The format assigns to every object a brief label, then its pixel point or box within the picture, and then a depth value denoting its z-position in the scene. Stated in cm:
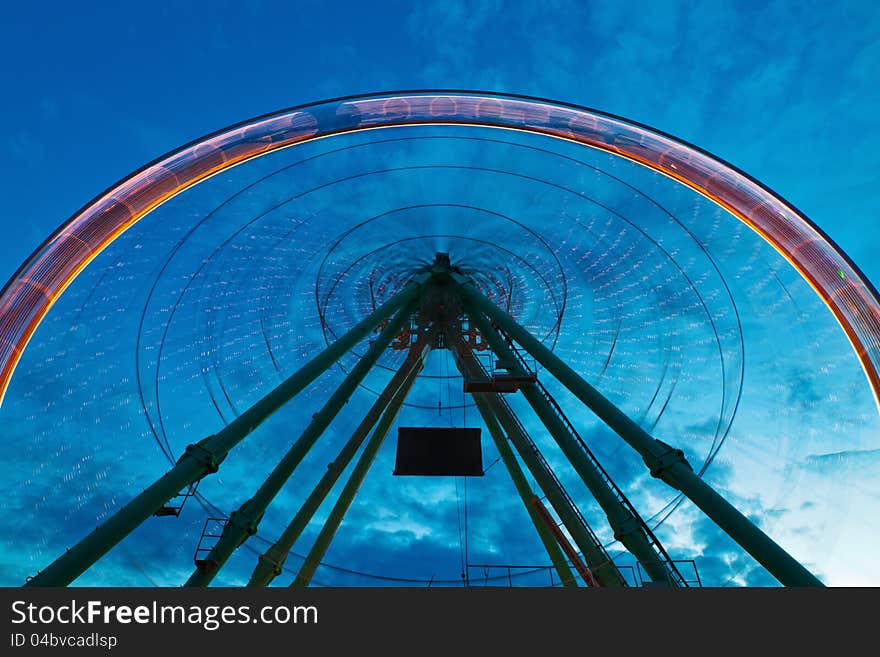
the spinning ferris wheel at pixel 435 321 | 1273
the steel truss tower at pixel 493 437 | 945
